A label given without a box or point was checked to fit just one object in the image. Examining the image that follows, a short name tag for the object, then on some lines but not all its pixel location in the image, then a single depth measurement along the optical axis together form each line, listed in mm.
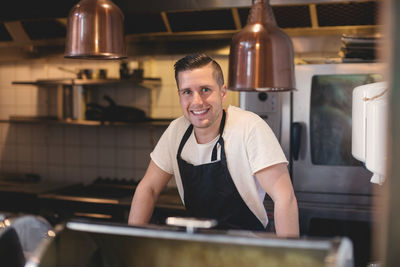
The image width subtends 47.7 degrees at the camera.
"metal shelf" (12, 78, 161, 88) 3674
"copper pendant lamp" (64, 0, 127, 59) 1500
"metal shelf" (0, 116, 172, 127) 3701
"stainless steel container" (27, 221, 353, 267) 968
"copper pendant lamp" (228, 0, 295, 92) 1432
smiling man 1979
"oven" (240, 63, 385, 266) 2975
